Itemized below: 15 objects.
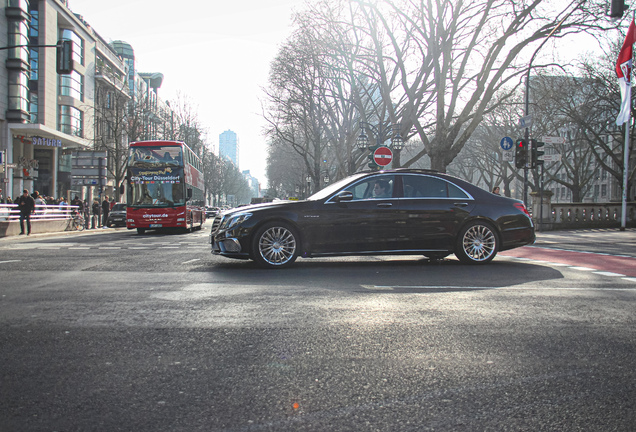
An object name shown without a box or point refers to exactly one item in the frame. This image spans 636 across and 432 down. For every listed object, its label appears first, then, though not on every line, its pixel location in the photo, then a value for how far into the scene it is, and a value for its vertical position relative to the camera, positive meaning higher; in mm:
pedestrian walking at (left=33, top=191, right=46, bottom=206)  24156 +412
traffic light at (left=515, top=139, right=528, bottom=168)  20128 +2251
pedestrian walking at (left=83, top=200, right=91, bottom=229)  31170 -228
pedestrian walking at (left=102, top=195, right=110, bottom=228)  33188 +74
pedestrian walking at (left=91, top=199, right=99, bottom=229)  33762 +188
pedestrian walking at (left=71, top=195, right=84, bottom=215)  32156 +340
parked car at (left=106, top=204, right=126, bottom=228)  36344 -484
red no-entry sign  20078 +2101
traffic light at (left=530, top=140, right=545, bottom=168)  20234 +2287
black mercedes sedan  8797 -137
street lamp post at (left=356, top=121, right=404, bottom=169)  24453 +3377
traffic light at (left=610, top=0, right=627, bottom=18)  12008 +4500
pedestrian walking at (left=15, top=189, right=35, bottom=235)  21031 +113
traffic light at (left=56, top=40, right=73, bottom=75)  15320 +4172
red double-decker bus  23234 +1096
